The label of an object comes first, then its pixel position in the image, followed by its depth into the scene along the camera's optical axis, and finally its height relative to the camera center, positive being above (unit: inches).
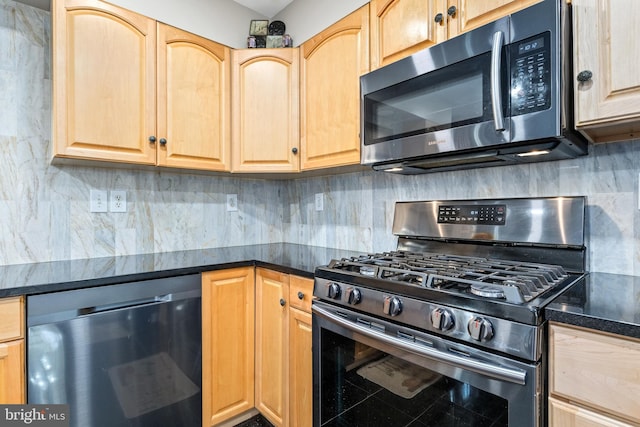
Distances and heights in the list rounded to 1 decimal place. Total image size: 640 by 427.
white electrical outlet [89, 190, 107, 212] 70.4 +2.4
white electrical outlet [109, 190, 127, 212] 72.7 +2.4
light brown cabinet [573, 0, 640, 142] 35.2 +16.1
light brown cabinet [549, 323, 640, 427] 27.4 -14.6
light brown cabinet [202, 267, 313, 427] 60.7 -26.5
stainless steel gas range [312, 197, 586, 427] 32.1 -12.1
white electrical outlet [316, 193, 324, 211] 87.5 +2.6
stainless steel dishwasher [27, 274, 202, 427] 48.6 -22.6
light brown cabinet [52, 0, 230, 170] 57.7 +23.7
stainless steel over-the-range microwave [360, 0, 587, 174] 38.9 +15.3
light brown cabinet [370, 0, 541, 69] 45.7 +28.7
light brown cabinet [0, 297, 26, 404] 45.3 -19.2
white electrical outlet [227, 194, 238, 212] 90.4 +2.6
